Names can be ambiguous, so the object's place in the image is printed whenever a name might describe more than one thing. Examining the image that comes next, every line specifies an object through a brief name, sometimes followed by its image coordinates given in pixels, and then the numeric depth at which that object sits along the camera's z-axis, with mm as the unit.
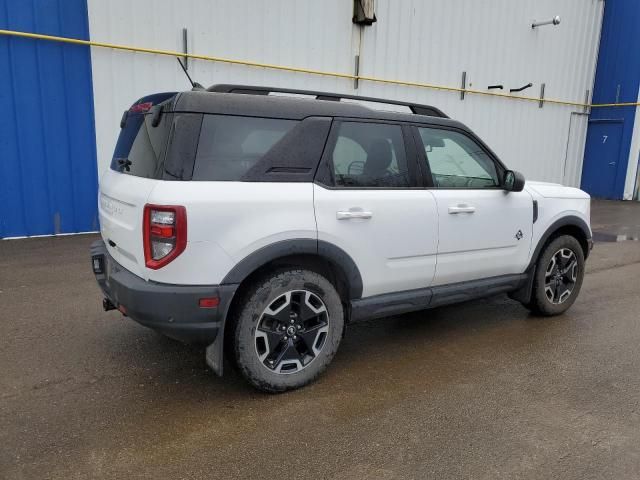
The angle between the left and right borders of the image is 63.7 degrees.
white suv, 2850
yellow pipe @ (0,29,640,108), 7555
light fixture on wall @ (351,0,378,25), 9945
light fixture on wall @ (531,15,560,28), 12645
